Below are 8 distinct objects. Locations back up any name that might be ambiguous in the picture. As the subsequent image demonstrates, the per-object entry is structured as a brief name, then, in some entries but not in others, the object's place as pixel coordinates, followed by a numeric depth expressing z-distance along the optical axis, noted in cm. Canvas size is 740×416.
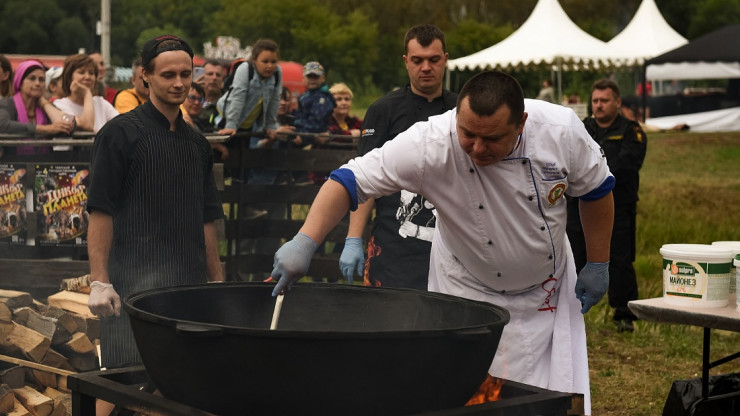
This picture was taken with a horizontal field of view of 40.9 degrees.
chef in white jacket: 280
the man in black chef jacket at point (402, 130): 452
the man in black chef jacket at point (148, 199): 363
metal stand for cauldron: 246
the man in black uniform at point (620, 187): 748
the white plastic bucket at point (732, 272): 432
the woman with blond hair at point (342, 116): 901
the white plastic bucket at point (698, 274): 416
